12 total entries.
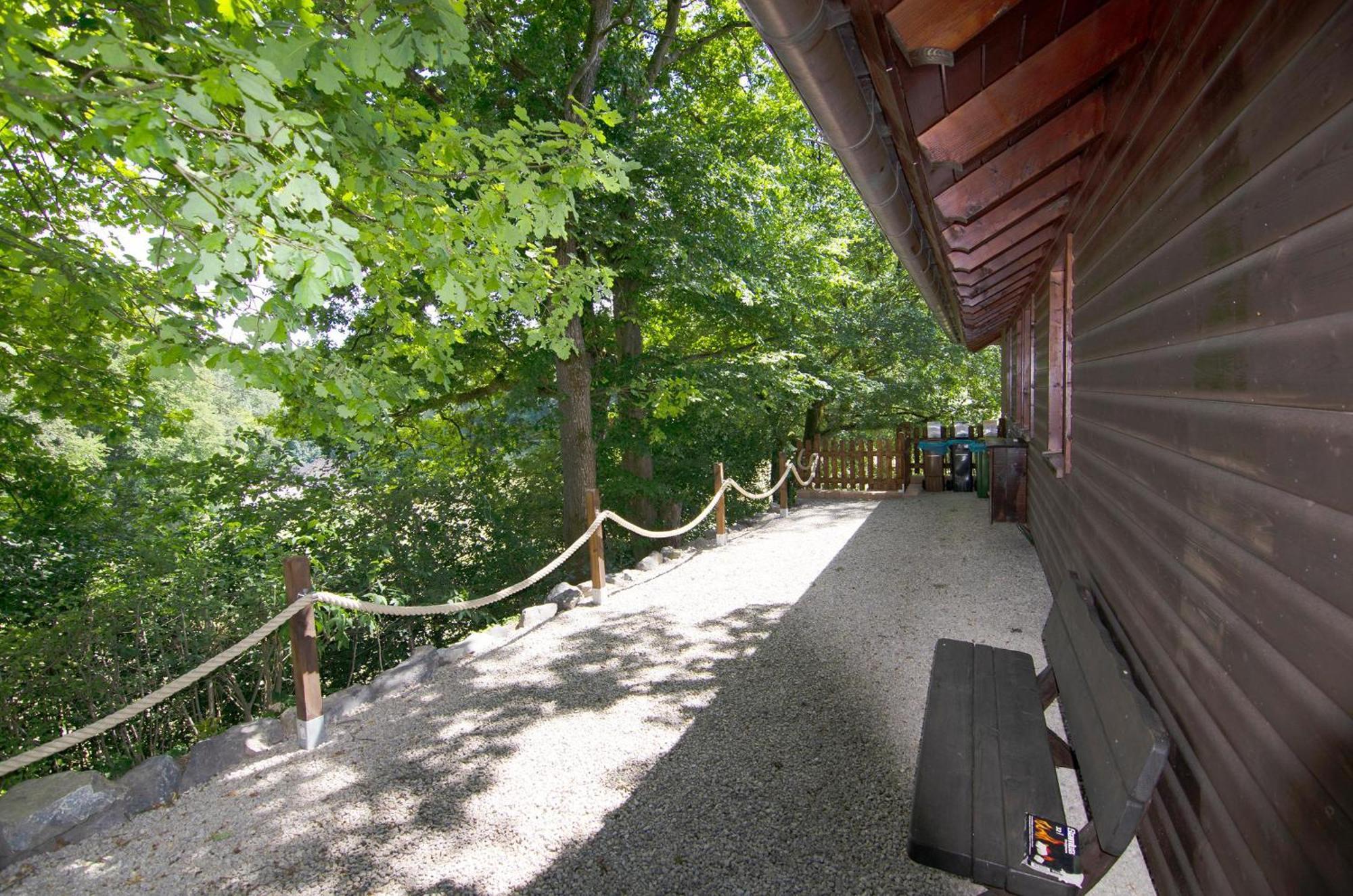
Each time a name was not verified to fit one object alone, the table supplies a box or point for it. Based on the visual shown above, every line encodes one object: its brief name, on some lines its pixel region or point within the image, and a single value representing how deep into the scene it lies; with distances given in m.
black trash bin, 14.09
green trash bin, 12.38
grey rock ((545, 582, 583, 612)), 6.93
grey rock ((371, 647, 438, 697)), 5.02
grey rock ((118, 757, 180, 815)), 3.57
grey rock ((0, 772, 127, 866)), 3.16
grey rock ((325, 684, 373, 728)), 4.58
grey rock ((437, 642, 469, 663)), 5.55
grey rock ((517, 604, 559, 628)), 6.40
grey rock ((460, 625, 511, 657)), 5.74
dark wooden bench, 1.93
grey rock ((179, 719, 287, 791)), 3.84
